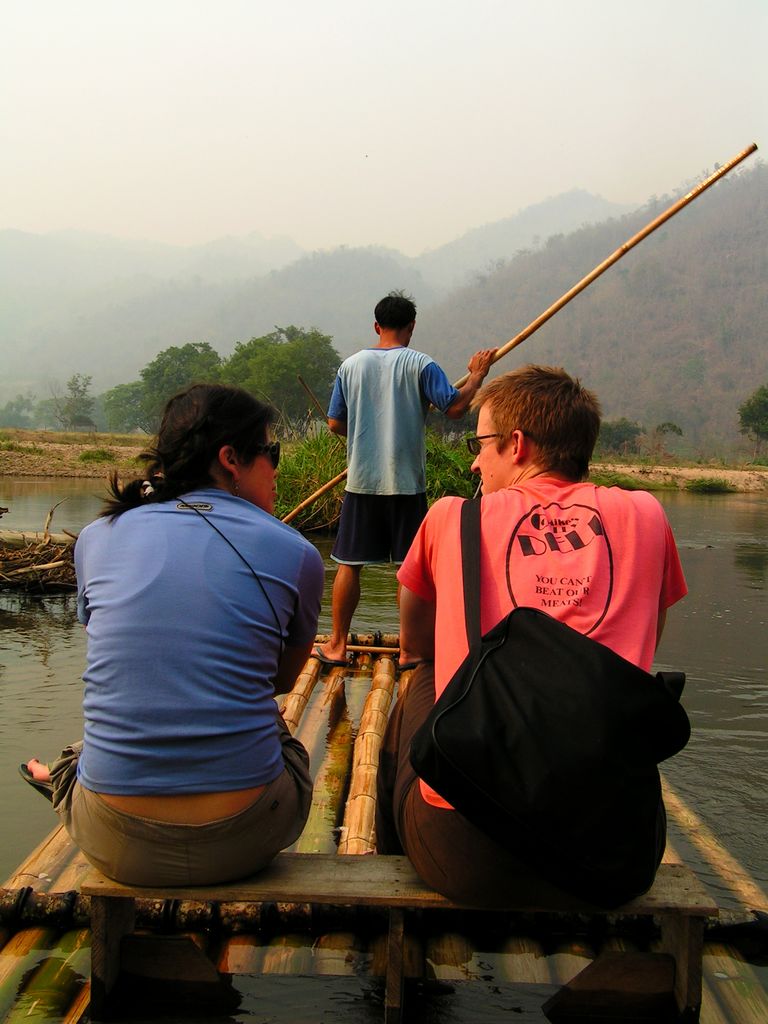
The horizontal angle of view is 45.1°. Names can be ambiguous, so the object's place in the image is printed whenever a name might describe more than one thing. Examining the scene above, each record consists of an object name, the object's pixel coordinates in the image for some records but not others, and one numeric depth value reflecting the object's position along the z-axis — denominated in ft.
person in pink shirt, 5.27
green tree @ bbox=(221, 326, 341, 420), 200.75
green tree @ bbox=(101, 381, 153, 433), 304.83
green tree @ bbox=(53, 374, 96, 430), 260.29
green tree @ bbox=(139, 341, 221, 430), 240.69
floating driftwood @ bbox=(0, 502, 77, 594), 21.83
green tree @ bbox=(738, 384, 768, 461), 152.35
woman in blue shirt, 5.31
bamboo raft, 5.95
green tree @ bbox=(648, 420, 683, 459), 142.22
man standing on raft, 13.58
